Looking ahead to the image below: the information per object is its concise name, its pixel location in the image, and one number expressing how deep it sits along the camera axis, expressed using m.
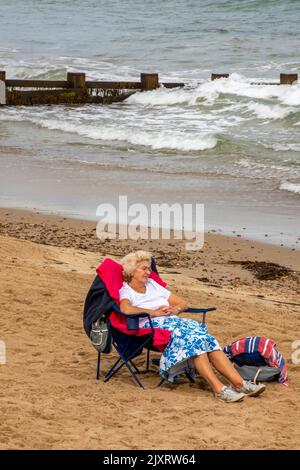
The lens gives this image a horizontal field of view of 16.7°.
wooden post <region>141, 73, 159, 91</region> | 27.29
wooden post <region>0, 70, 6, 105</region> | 25.30
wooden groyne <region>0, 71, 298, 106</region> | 25.78
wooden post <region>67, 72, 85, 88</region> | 26.31
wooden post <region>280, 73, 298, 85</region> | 26.97
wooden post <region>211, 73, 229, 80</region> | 28.21
